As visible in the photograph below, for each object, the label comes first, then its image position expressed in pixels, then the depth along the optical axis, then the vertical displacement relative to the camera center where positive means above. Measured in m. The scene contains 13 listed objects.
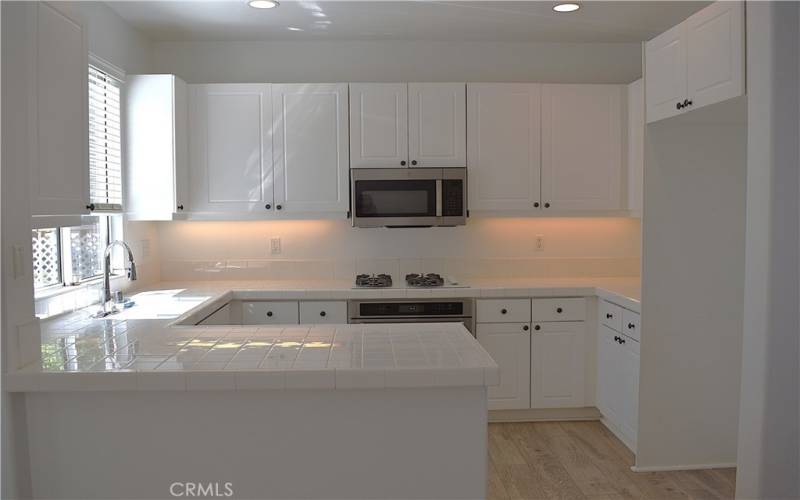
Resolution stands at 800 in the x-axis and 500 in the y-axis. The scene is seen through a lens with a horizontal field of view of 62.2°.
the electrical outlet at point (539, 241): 4.71 -0.13
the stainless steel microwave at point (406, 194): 4.23 +0.18
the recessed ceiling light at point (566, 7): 3.80 +1.24
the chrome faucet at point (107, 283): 3.22 -0.28
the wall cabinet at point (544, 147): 4.30 +0.49
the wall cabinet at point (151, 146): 3.97 +0.47
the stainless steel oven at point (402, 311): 4.05 -0.54
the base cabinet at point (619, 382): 3.59 -0.93
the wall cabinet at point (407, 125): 4.25 +0.63
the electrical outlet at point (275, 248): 4.67 -0.17
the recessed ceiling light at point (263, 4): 3.72 +1.25
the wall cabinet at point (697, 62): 2.67 +0.71
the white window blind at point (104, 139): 3.61 +0.48
